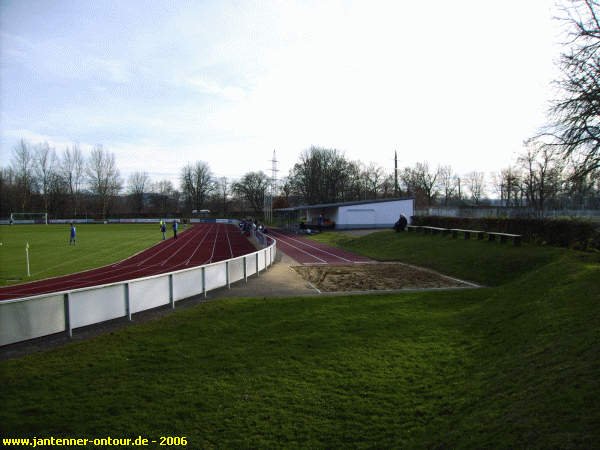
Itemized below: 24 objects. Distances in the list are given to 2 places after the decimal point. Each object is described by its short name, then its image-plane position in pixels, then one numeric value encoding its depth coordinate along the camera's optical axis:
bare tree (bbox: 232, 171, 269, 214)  98.31
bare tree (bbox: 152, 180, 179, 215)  105.75
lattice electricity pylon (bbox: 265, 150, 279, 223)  72.70
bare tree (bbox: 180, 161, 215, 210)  104.06
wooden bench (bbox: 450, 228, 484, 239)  21.19
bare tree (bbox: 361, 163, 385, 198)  80.00
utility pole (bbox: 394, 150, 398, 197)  53.46
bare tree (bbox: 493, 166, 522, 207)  49.34
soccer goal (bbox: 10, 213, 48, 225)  71.62
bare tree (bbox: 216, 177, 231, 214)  106.76
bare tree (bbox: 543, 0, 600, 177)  12.11
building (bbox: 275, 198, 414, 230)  42.28
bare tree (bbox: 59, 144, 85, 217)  84.98
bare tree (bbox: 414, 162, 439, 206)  77.56
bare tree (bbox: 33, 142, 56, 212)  81.53
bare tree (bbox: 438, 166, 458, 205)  80.88
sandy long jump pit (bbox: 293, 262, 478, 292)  12.92
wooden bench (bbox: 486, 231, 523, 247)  18.06
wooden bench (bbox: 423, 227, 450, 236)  24.47
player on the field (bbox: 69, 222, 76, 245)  29.94
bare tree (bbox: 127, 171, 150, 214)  103.44
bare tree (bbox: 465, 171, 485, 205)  89.34
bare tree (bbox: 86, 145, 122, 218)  87.56
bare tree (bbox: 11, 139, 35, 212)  77.00
